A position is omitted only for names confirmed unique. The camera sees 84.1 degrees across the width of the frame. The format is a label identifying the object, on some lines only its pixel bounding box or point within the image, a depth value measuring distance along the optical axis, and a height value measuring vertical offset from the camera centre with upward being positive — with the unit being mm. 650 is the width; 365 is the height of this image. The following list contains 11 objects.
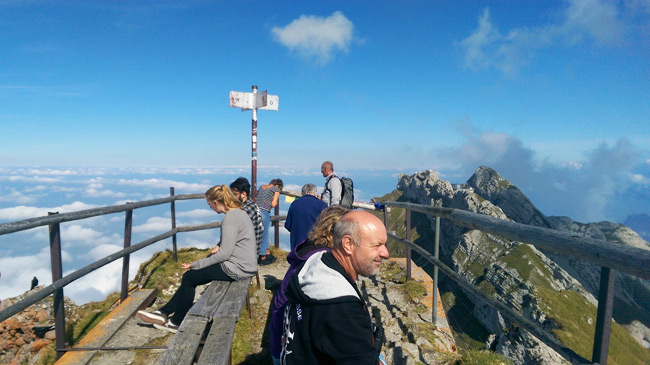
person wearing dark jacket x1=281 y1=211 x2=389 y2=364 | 1801 -836
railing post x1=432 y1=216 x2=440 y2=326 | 4422 -1549
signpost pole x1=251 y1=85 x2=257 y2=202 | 10344 -235
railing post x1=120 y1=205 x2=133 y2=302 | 5148 -1533
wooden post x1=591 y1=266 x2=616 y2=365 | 1690 -747
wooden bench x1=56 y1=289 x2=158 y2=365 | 3994 -2307
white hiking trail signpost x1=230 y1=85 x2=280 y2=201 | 9758 +1458
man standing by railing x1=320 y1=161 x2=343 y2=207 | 7805 -738
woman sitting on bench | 4758 -1455
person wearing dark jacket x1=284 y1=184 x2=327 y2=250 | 5945 -998
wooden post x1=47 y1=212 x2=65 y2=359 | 3721 -1344
